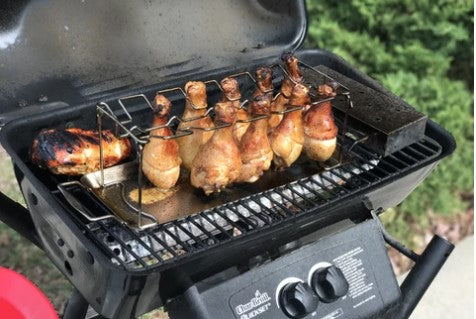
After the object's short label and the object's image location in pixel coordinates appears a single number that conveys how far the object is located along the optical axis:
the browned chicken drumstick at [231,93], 1.68
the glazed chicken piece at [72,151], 1.62
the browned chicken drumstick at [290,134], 1.75
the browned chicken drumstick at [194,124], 1.70
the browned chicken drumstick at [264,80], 1.82
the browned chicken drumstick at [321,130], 1.80
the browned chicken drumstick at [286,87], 1.85
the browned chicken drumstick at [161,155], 1.62
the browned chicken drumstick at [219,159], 1.62
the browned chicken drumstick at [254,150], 1.72
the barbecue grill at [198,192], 1.50
